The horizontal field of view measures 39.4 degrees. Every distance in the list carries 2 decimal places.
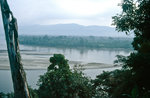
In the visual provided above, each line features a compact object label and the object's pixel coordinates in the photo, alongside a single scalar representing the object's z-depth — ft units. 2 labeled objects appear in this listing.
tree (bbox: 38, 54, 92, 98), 42.78
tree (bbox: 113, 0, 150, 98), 20.27
